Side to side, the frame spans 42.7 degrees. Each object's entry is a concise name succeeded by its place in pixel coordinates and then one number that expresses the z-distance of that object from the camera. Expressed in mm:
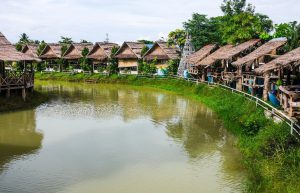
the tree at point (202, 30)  49781
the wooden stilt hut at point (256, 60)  28092
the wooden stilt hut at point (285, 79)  15055
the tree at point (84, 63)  56531
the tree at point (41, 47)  63375
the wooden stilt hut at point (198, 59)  40219
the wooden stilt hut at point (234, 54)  33188
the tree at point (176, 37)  52312
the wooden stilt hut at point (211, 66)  36984
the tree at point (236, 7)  48466
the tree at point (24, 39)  87931
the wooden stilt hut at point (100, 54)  56406
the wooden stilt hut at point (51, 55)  61719
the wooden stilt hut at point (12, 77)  27391
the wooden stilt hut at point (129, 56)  53947
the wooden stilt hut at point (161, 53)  51406
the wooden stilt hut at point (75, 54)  59281
